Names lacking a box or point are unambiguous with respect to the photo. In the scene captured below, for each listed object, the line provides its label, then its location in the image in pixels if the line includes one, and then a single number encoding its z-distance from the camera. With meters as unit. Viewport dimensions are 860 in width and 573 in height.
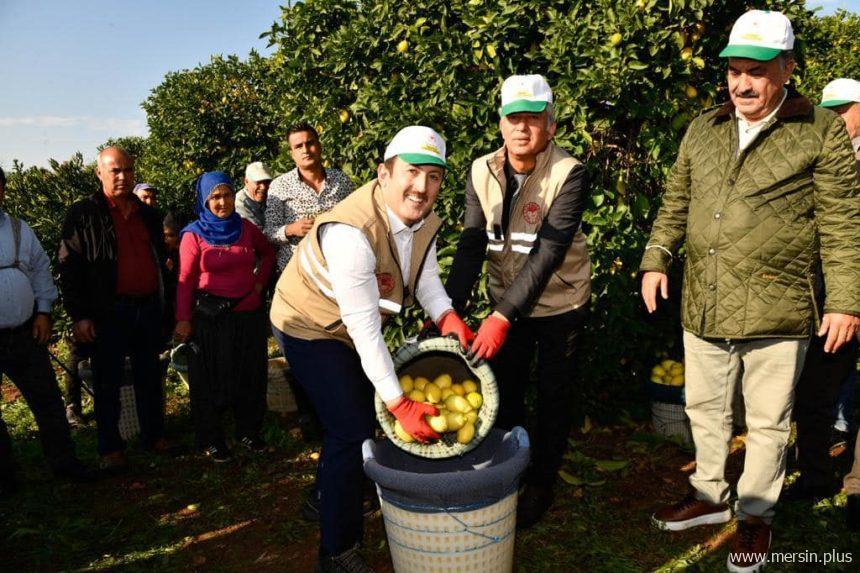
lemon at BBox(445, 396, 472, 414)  2.92
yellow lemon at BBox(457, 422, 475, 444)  2.86
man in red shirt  4.43
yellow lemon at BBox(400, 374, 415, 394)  3.02
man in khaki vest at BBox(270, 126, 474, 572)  2.69
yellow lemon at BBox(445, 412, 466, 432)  2.84
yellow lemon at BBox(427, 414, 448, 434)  2.76
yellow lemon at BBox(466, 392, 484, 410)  2.96
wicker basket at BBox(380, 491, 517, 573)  2.70
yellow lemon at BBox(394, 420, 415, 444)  2.81
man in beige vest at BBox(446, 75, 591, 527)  3.17
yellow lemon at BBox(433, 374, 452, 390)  3.09
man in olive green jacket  2.75
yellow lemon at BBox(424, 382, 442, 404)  3.00
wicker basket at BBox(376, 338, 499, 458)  2.83
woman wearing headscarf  4.66
